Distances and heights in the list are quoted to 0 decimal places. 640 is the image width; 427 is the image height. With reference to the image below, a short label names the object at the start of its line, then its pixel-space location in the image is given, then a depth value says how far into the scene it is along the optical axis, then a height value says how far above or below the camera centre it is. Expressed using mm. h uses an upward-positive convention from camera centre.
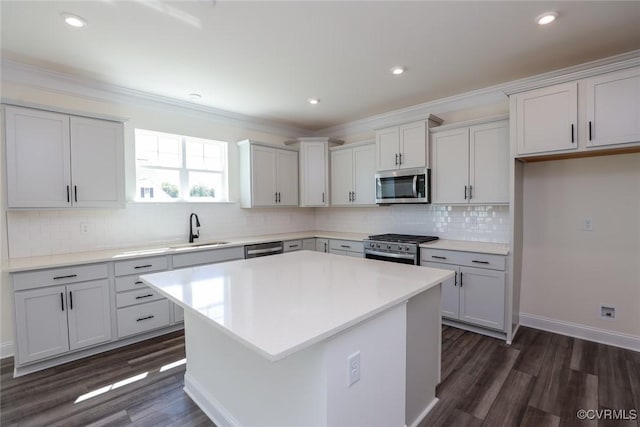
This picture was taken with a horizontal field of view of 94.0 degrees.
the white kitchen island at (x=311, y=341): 1199 -646
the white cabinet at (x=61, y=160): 2580 +465
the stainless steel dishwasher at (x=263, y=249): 3852 -561
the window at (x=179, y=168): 3619 +534
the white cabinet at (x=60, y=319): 2449 -955
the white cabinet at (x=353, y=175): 4402 +485
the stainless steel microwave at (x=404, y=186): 3711 +259
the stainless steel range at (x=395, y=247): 3496 -513
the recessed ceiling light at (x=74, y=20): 2037 +1322
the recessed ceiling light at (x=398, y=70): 2905 +1347
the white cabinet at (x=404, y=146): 3695 +782
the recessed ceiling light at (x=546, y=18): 2059 +1317
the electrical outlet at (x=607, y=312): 2836 -1040
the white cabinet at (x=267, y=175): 4328 +499
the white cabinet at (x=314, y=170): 4867 +604
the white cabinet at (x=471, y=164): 3178 +469
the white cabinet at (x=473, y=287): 2969 -857
